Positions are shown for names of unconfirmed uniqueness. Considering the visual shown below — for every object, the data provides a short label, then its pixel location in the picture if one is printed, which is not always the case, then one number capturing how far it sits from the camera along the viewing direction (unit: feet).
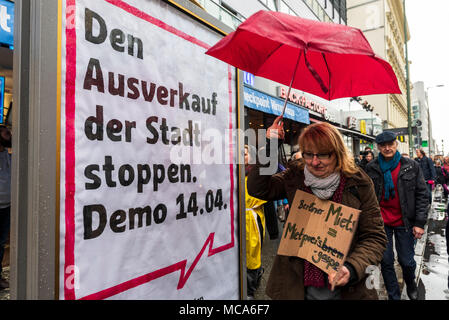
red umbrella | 4.97
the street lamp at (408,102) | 52.39
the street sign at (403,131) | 53.70
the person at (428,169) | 29.75
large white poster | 4.43
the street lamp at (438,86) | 88.62
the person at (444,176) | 30.71
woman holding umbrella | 5.55
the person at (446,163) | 30.45
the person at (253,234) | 11.22
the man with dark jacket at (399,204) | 11.97
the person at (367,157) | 26.87
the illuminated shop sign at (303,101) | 35.53
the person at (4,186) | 11.93
